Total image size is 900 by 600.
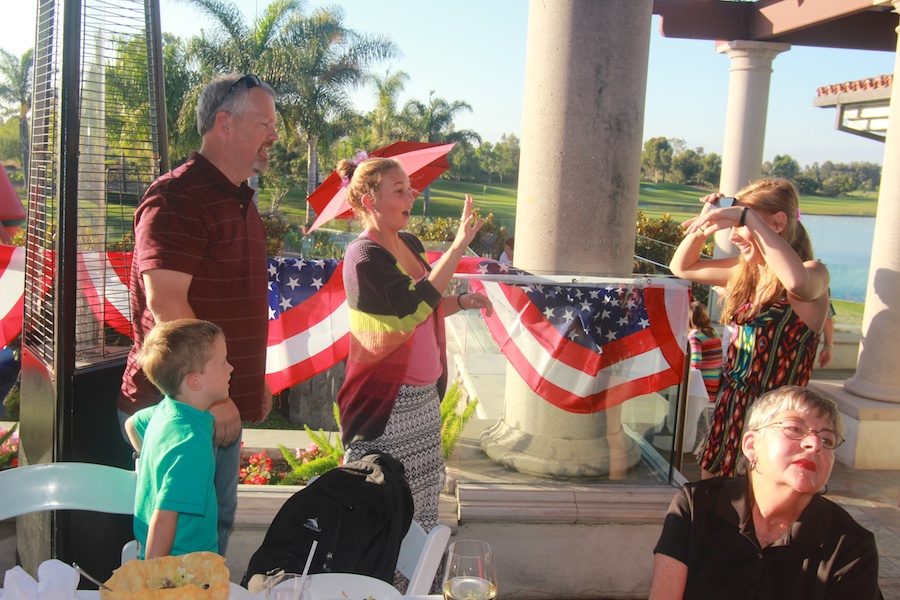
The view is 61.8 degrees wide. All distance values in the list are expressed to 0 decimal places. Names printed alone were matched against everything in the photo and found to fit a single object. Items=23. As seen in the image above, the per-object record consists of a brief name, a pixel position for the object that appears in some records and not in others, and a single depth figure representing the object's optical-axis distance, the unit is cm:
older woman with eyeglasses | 188
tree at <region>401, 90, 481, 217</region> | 4325
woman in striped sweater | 266
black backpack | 180
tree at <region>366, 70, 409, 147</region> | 4144
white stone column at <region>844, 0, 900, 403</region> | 529
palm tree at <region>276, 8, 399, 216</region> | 2617
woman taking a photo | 274
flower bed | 371
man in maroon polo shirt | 225
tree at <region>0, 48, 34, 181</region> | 5003
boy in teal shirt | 195
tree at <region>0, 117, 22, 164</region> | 5553
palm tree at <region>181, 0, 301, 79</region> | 2508
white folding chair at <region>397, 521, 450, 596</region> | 185
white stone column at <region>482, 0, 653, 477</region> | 343
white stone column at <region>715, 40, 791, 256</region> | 884
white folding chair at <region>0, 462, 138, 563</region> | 214
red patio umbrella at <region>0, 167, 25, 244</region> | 509
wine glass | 154
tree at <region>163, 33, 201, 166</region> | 2452
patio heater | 264
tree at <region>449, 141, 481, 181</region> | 5637
